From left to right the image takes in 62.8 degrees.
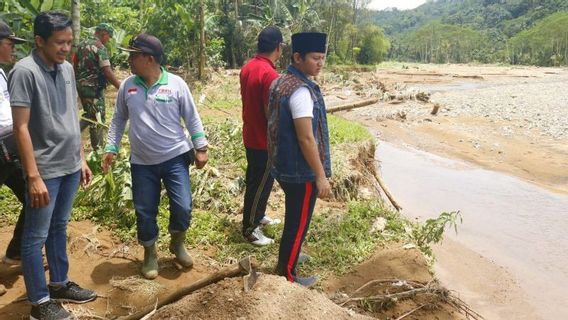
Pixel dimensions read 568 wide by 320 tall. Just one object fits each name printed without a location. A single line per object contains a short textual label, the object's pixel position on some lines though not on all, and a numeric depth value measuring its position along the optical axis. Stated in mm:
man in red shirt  4238
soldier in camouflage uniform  5867
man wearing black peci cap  3096
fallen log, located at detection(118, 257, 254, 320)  2680
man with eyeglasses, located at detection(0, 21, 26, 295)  2973
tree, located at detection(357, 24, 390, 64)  46594
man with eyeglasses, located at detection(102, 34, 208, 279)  3428
